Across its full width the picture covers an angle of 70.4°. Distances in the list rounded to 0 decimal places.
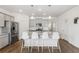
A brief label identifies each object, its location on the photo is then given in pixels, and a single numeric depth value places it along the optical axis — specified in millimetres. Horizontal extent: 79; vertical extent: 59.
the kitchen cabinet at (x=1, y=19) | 3120
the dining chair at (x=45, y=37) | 2910
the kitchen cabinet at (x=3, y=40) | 3090
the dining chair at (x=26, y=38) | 2875
